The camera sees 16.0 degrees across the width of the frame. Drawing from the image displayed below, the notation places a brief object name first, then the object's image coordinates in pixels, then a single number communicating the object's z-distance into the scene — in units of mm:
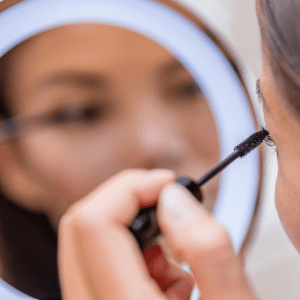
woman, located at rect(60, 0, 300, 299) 461
